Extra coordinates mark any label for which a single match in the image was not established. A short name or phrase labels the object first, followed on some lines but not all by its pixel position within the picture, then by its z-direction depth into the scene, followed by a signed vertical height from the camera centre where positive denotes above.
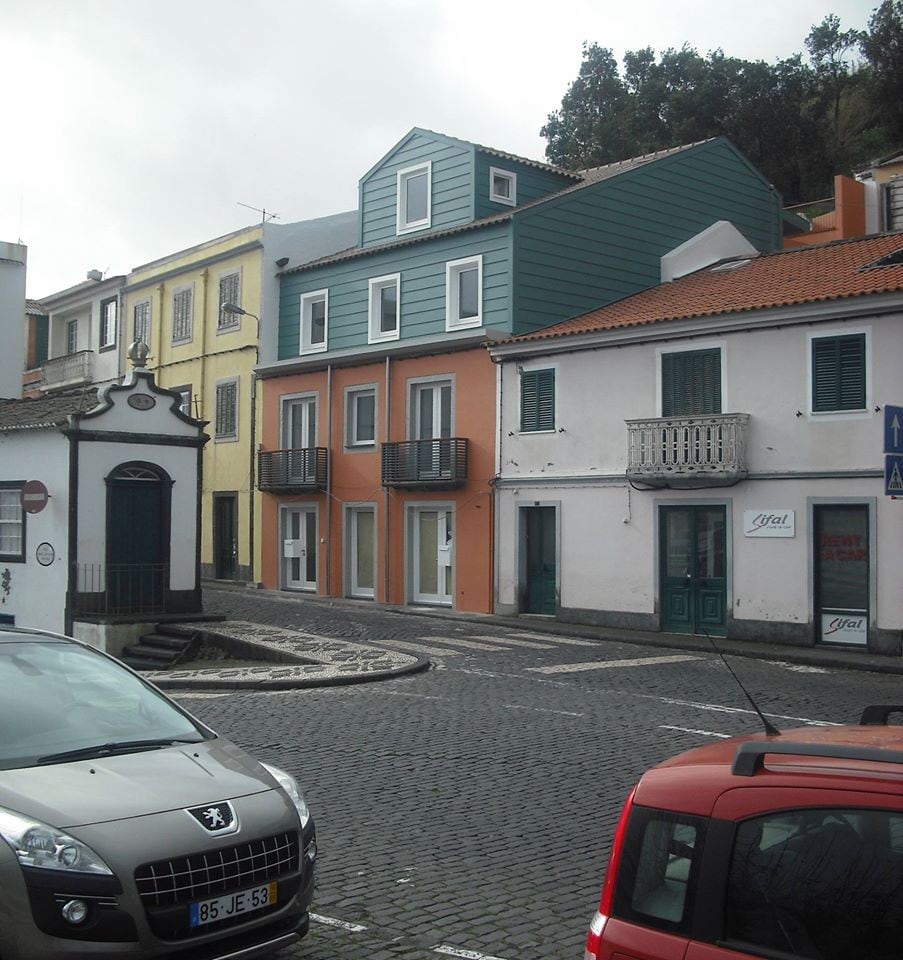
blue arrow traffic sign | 14.84 +1.14
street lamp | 31.80 +1.75
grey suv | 4.47 -1.33
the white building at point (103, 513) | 20.08 +0.00
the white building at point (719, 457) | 19.30 +1.10
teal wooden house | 25.78 +6.54
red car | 2.88 -0.90
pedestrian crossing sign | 14.91 +0.55
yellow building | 31.89 +5.04
